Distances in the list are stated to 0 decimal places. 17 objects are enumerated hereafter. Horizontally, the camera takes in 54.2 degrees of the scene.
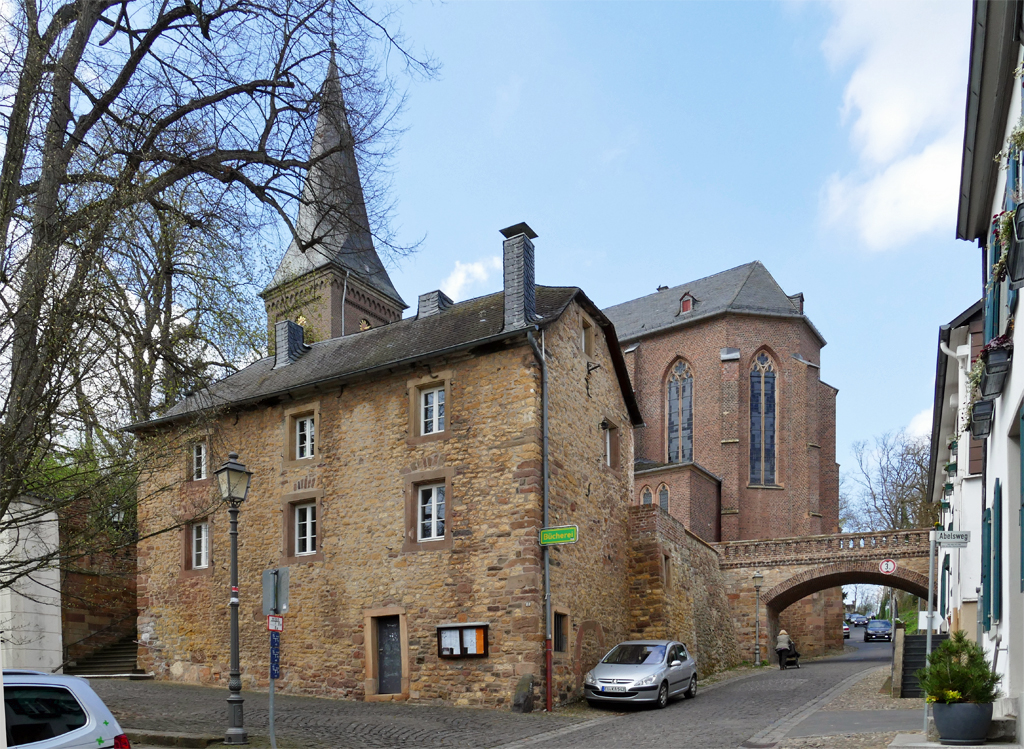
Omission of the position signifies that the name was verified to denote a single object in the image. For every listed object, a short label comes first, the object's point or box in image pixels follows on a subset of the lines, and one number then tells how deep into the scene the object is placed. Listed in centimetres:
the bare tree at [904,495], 4569
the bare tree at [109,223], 877
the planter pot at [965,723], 940
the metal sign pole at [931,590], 1031
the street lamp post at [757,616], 3259
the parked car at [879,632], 5122
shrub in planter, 941
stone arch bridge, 3275
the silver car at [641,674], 1788
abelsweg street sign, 1126
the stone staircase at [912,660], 1779
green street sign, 1744
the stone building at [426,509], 1852
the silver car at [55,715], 651
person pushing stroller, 2994
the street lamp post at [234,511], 1276
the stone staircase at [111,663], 2361
